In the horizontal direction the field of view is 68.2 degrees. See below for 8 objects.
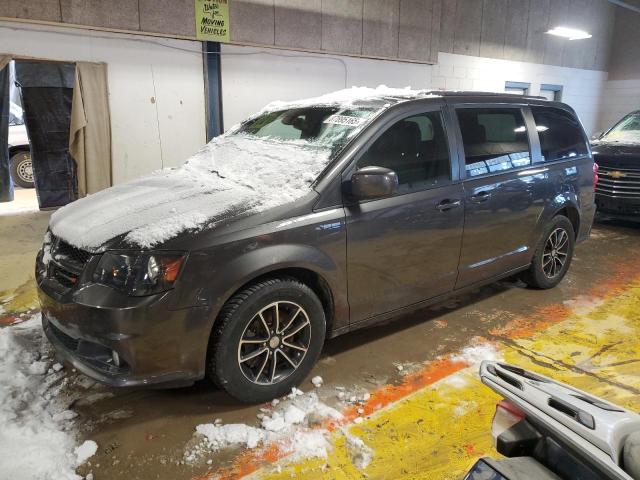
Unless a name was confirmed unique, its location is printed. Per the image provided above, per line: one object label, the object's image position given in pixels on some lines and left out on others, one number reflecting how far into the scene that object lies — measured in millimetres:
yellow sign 6973
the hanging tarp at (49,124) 6492
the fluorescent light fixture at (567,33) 10961
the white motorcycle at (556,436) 1118
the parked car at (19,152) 8320
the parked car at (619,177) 6516
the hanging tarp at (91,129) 6375
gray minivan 2238
